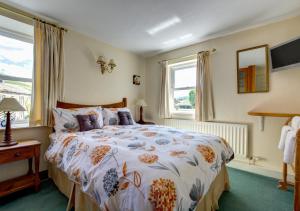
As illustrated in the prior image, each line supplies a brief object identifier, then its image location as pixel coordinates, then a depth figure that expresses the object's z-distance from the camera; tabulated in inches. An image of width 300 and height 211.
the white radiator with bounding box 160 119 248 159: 106.8
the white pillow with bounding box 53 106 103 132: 93.1
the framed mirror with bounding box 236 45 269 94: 102.3
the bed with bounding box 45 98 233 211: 39.5
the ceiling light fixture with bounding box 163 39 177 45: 131.1
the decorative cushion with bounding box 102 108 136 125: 115.4
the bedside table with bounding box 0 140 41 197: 72.4
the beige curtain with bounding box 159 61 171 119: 153.3
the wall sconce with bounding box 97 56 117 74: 129.3
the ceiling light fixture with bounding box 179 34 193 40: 121.1
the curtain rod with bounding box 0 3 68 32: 84.5
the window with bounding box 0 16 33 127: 93.4
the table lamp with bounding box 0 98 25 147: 73.6
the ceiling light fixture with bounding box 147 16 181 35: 99.5
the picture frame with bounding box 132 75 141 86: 163.3
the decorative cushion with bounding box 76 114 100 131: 95.1
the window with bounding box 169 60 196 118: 141.6
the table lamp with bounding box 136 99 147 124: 157.6
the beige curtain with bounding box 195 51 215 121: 123.8
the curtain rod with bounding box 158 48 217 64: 122.7
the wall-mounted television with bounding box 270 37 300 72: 81.6
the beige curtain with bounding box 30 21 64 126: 93.6
